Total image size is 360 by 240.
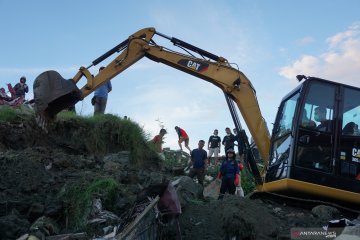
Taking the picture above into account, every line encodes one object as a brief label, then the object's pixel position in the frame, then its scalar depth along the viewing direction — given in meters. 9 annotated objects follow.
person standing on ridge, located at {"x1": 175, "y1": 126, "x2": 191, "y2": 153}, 17.77
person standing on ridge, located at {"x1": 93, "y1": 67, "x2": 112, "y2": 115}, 13.53
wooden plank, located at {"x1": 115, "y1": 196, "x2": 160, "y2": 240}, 5.41
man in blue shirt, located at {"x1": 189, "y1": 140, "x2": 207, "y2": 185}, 12.62
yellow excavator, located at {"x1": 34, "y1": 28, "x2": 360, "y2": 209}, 8.38
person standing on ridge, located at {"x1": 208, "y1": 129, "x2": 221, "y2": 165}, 17.19
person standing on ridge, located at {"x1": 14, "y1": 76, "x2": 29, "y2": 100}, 14.69
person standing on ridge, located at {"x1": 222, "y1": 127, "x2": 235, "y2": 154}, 15.48
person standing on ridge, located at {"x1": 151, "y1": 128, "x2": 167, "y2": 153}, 13.60
